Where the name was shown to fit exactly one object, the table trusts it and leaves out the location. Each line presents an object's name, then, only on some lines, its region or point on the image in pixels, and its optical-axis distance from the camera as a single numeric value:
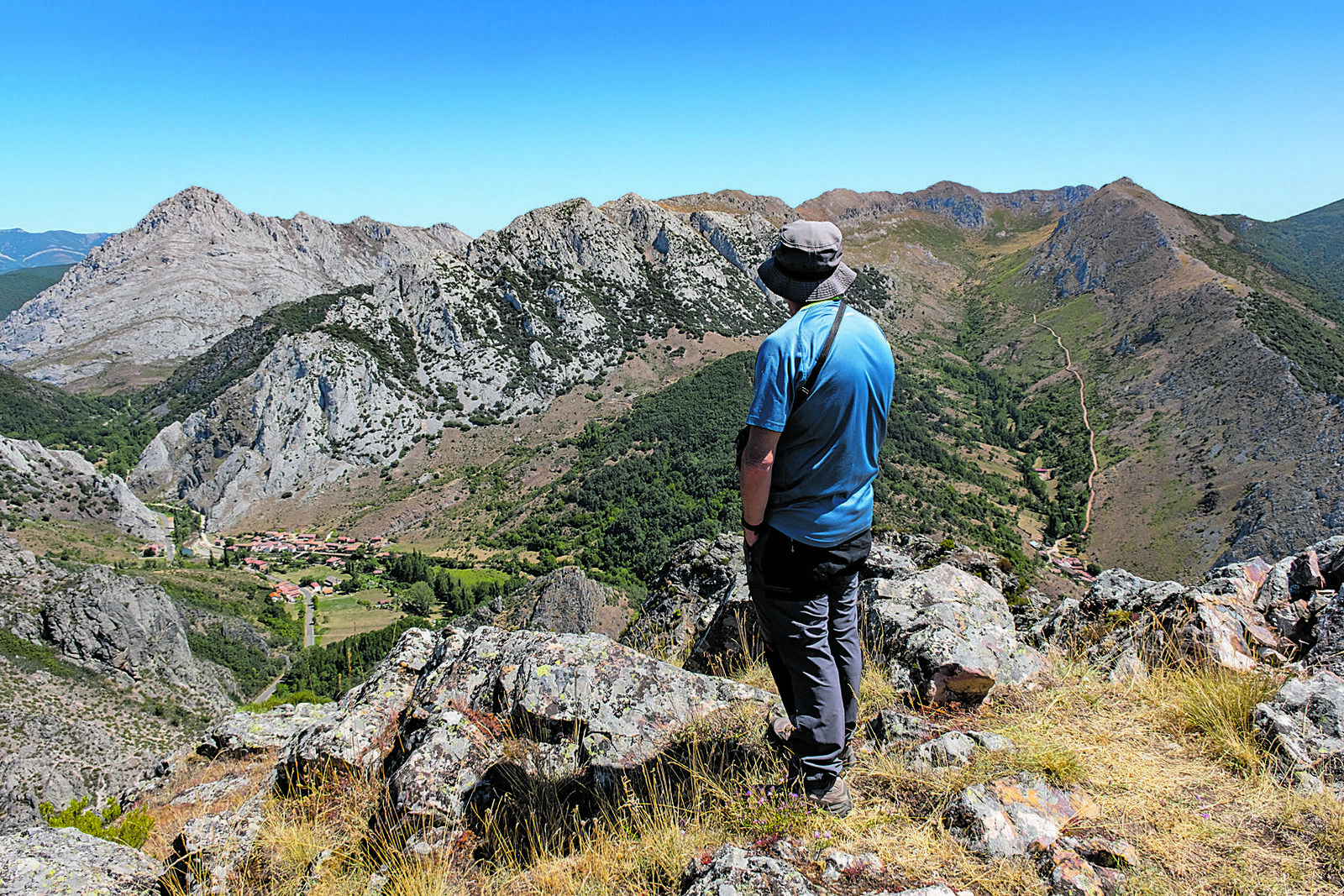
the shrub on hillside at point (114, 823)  5.03
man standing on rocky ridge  2.93
